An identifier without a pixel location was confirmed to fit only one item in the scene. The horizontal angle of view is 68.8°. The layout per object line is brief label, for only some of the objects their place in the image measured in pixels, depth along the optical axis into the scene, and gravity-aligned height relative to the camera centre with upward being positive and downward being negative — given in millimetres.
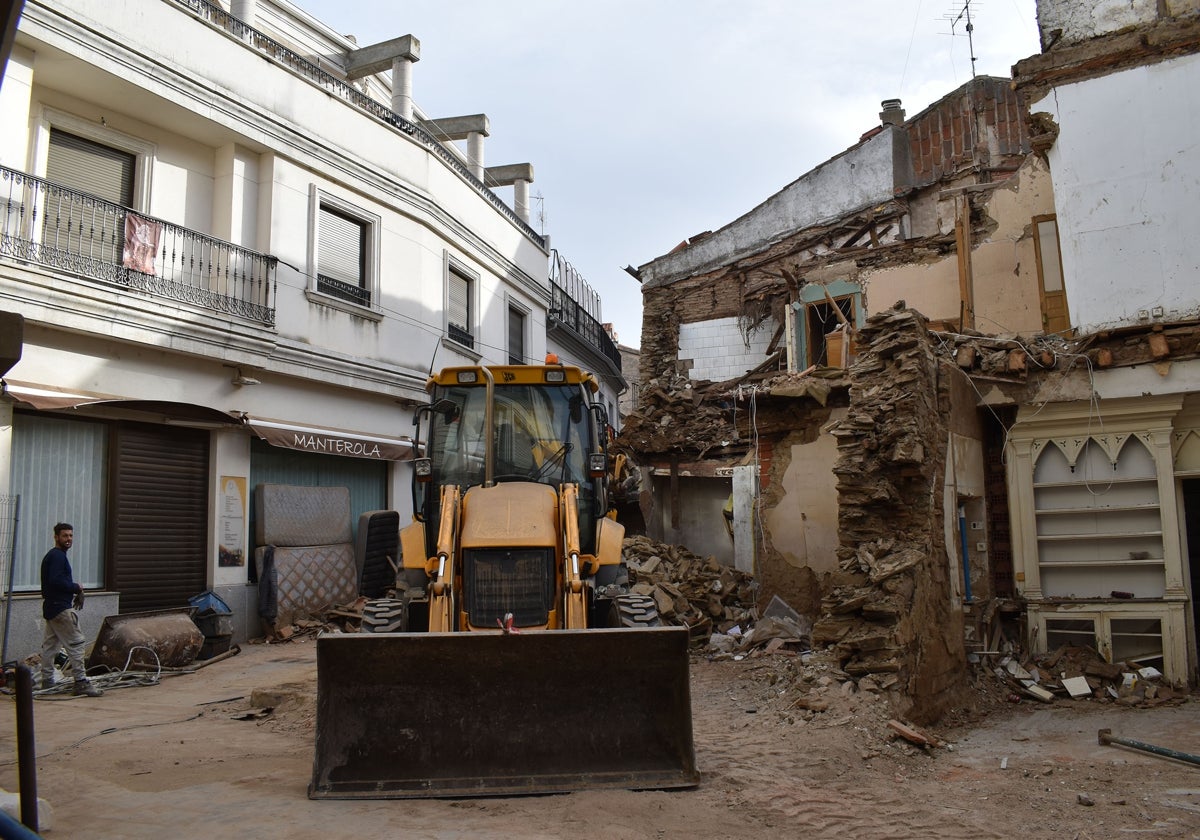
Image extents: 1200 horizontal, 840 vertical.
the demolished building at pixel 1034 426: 8469 +925
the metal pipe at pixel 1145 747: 6387 -1871
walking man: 8797 -878
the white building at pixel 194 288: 10570 +3422
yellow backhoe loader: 5277 -1082
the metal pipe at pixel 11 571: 9545 -512
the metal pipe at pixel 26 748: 3314 -854
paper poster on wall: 12531 -21
